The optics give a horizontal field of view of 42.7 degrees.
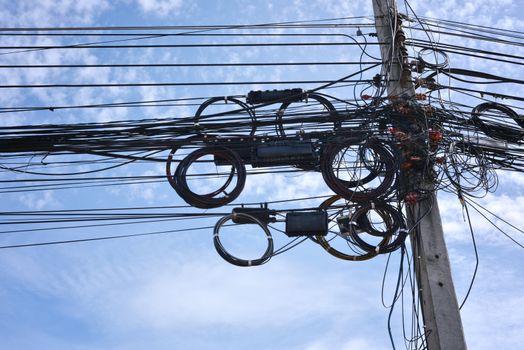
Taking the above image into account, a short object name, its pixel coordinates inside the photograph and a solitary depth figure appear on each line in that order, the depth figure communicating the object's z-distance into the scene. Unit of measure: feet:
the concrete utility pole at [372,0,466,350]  18.26
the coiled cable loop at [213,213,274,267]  20.49
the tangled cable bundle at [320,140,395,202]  21.57
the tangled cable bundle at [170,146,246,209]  21.62
